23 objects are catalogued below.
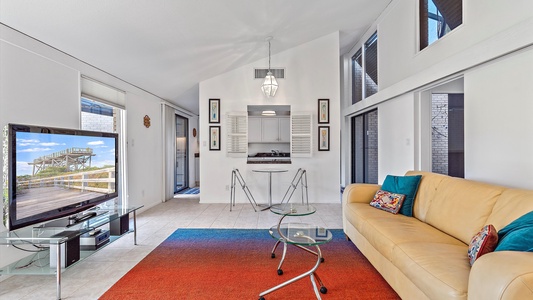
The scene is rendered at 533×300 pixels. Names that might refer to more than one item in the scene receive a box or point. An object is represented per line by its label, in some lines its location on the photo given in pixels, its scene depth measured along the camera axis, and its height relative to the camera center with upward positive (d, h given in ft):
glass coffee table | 6.26 -2.50
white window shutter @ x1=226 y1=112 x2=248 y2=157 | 17.37 +1.23
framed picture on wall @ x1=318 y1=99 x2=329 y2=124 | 17.43 +2.56
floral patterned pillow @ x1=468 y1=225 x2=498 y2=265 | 4.73 -1.81
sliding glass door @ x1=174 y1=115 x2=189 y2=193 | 22.54 -0.53
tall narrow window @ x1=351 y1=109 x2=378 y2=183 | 18.06 +0.10
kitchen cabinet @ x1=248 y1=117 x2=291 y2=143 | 21.94 +1.82
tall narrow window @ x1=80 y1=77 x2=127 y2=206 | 10.76 +1.84
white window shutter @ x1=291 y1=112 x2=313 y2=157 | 17.07 +1.05
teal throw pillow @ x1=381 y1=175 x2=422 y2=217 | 8.79 -1.43
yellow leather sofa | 3.67 -2.20
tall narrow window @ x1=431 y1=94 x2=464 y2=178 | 12.38 +0.80
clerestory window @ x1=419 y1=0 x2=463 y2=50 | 10.00 +5.62
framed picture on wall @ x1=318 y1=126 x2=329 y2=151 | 17.46 +0.79
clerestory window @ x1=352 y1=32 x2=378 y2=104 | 17.58 +5.98
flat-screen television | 6.43 -0.66
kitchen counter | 17.70 -0.75
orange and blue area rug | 6.63 -3.76
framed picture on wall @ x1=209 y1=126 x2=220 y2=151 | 17.67 +1.05
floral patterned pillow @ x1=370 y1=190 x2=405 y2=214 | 8.84 -1.91
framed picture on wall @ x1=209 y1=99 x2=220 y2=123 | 17.67 +2.77
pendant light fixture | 15.02 +3.91
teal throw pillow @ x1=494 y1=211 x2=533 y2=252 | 4.24 -1.56
